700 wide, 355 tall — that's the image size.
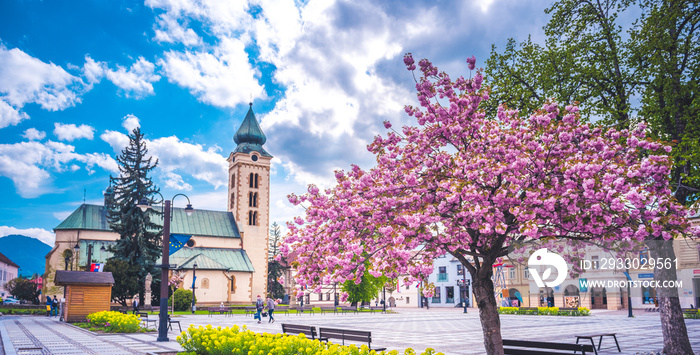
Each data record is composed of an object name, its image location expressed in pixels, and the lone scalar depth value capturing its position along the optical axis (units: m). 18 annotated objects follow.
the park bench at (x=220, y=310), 44.12
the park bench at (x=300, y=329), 15.82
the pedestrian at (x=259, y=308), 33.41
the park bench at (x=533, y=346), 10.31
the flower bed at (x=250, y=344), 9.53
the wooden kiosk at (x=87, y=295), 29.72
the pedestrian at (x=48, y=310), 44.38
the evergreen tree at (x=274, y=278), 90.00
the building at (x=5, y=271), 97.49
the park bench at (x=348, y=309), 52.93
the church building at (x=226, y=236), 61.34
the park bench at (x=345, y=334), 14.26
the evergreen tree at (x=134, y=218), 48.91
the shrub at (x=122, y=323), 22.25
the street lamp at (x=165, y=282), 17.98
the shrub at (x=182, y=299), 51.34
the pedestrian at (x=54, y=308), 42.49
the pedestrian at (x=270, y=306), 33.19
